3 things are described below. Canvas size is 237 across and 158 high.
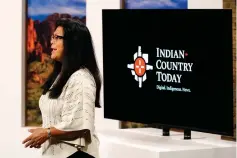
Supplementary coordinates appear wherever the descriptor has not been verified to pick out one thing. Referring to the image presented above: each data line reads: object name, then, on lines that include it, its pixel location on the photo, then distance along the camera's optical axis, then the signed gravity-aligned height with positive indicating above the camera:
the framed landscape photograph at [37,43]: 8.78 +0.32
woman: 4.36 -0.15
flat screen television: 5.35 +0.03
